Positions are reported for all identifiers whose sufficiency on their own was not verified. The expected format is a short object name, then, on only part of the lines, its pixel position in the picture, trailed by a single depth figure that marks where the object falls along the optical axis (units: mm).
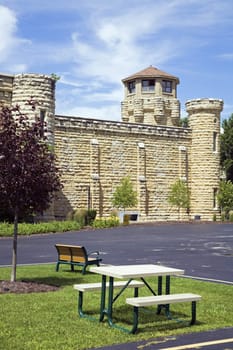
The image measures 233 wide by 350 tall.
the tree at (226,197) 42062
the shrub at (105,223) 33125
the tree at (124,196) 37844
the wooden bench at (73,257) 14641
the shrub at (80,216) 33469
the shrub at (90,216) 34288
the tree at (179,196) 41312
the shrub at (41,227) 27000
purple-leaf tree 11922
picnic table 8594
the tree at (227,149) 53969
